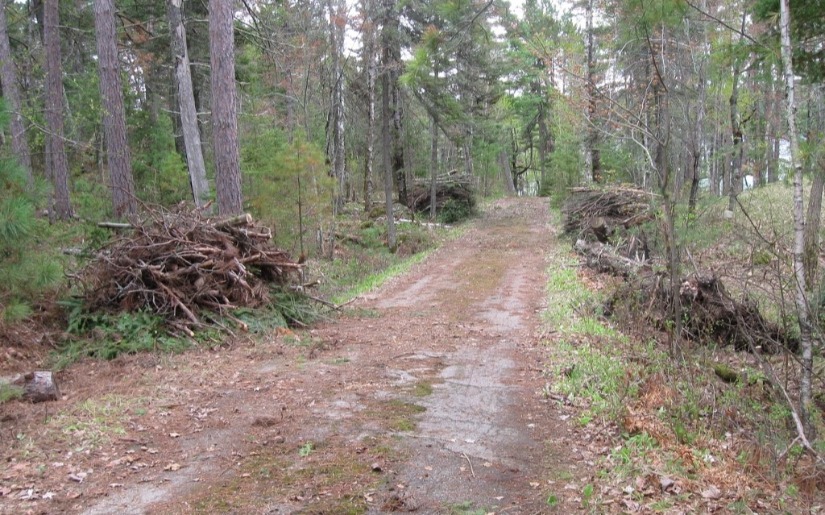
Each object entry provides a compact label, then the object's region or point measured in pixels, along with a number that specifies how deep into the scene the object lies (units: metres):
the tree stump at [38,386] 5.88
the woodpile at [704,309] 9.13
